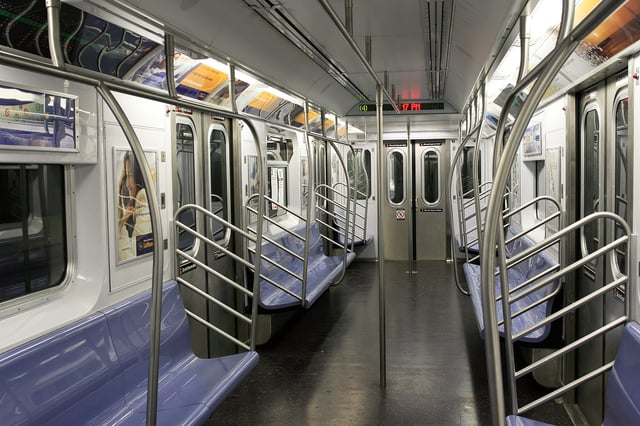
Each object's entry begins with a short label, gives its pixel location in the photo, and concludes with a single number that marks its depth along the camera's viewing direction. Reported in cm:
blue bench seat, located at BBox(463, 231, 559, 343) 402
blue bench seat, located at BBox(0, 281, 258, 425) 239
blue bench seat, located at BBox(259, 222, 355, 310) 519
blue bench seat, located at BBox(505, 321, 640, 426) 229
